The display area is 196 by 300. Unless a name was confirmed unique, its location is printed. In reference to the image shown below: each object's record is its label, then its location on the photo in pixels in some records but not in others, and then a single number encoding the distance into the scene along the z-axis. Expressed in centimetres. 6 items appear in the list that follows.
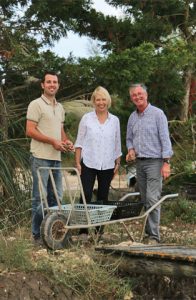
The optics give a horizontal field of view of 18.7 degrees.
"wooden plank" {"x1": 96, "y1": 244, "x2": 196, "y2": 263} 470
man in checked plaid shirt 606
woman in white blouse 598
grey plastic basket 550
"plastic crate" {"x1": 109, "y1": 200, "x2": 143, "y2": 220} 578
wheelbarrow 533
